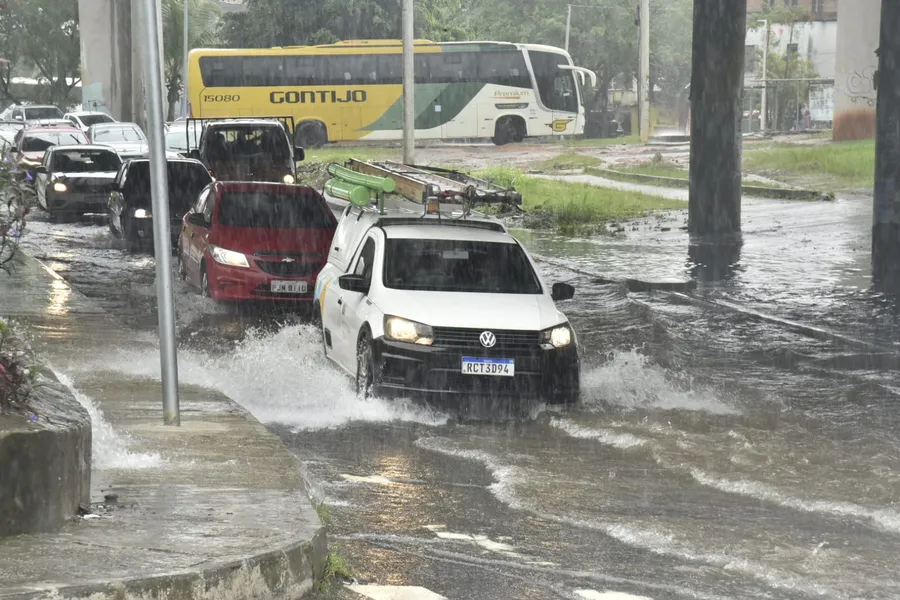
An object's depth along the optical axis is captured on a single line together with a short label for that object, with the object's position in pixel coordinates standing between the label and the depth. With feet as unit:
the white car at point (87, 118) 180.84
